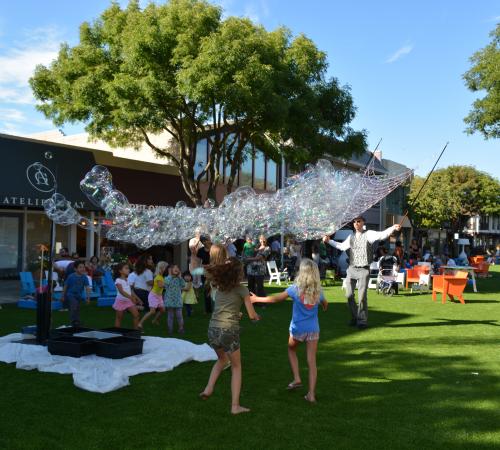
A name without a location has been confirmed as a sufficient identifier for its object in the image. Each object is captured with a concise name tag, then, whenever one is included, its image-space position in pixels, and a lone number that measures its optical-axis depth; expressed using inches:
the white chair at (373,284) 835.0
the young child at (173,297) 401.1
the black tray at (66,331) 329.7
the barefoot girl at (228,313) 219.1
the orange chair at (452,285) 634.2
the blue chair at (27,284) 576.4
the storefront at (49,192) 731.4
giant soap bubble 433.1
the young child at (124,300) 384.8
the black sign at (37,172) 720.3
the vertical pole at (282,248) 946.1
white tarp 256.7
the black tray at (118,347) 300.7
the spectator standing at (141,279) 458.6
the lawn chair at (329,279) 893.2
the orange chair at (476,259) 1399.1
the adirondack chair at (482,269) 1067.0
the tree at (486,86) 837.8
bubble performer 422.6
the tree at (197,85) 689.0
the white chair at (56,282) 586.6
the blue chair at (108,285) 621.3
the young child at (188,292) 471.8
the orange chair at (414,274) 783.7
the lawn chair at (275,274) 839.5
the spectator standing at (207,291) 465.7
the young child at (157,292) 422.0
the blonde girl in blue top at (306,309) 236.1
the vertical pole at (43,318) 331.6
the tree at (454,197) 1989.1
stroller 719.4
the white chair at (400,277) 762.2
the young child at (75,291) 413.7
